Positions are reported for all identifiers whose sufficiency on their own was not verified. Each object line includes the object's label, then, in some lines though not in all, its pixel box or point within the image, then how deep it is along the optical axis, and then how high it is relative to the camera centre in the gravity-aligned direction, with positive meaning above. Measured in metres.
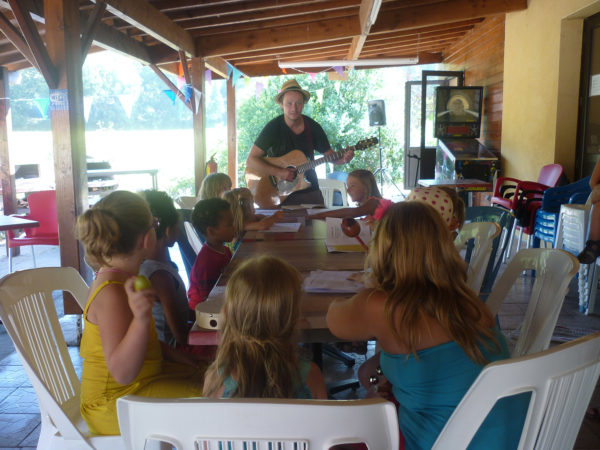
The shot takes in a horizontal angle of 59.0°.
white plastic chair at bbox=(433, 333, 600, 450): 0.86 -0.41
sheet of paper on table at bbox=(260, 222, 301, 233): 2.93 -0.43
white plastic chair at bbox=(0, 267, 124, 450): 1.41 -0.59
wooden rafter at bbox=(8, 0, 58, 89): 3.56 +0.72
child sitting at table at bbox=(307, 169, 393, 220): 3.42 -0.26
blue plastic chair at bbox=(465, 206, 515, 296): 2.58 -0.43
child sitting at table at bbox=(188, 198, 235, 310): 2.29 -0.44
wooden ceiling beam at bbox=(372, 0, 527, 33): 7.45 +1.91
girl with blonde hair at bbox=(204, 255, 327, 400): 1.18 -0.42
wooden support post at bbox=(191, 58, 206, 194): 7.24 +0.16
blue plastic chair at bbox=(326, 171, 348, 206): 5.63 -0.42
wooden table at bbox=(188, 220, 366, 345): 1.47 -0.45
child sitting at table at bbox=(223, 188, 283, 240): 2.98 -0.37
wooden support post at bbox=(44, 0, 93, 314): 3.67 +0.18
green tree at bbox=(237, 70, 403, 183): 14.59 +1.08
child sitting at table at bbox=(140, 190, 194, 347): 1.92 -0.48
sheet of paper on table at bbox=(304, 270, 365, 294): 1.71 -0.44
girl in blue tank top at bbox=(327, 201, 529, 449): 1.22 -0.42
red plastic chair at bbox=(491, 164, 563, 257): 5.12 -0.48
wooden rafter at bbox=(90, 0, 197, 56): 4.39 +1.24
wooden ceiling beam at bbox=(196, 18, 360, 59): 7.09 +1.52
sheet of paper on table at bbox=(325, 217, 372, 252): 2.42 -0.42
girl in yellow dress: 1.37 -0.45
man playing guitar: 4.03 +0.06
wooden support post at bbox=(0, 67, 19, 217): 7.06 -0.26
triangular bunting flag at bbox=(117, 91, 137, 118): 9.56 +0.90
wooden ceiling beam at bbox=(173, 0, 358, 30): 6.29 +1.60
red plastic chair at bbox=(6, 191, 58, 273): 5.10 -0.65
